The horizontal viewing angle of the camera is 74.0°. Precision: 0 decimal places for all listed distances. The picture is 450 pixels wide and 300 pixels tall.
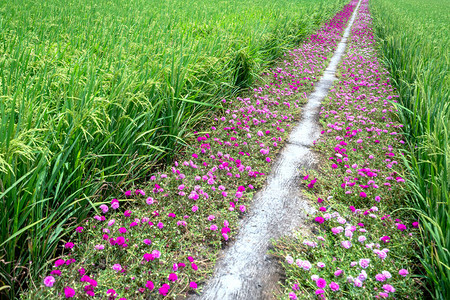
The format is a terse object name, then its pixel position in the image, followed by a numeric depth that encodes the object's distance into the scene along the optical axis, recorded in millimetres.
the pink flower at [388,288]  1702
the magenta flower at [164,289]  1675
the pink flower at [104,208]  2072
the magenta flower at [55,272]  1589
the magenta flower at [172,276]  1754
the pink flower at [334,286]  1779
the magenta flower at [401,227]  2193
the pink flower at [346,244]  2063
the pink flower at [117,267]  1763
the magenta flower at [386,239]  2132
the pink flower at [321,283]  1803
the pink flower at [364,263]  1892
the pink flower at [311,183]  2943
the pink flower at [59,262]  1651
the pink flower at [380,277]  1780
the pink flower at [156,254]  1866
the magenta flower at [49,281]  1510
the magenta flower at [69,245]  1791
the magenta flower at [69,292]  1496
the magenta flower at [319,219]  2387
